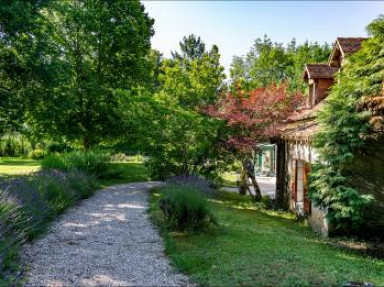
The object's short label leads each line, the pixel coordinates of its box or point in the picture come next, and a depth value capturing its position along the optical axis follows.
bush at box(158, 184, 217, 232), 8.67
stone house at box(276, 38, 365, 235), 11.25
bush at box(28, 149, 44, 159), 32.94
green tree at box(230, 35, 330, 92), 37.81
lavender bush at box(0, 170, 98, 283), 6.06
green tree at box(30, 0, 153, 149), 19.31
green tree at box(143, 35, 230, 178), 14.93
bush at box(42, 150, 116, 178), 14.77
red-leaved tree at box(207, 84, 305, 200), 14.28
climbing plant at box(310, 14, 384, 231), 8.72
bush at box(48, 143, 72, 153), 30.28
